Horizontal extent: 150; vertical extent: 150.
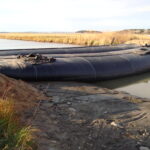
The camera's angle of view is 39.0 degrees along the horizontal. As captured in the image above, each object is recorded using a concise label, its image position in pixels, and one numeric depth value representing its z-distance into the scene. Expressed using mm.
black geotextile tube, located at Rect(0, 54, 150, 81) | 7067
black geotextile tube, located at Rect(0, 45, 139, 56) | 11087
